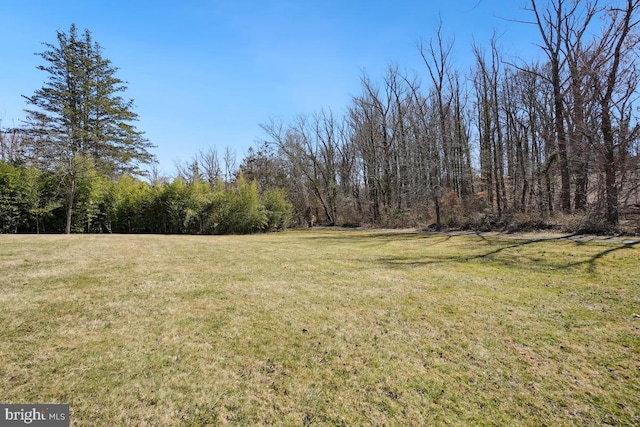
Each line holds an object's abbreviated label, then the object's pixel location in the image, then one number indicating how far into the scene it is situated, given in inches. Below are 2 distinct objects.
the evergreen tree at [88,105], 635.5
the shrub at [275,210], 635.5
